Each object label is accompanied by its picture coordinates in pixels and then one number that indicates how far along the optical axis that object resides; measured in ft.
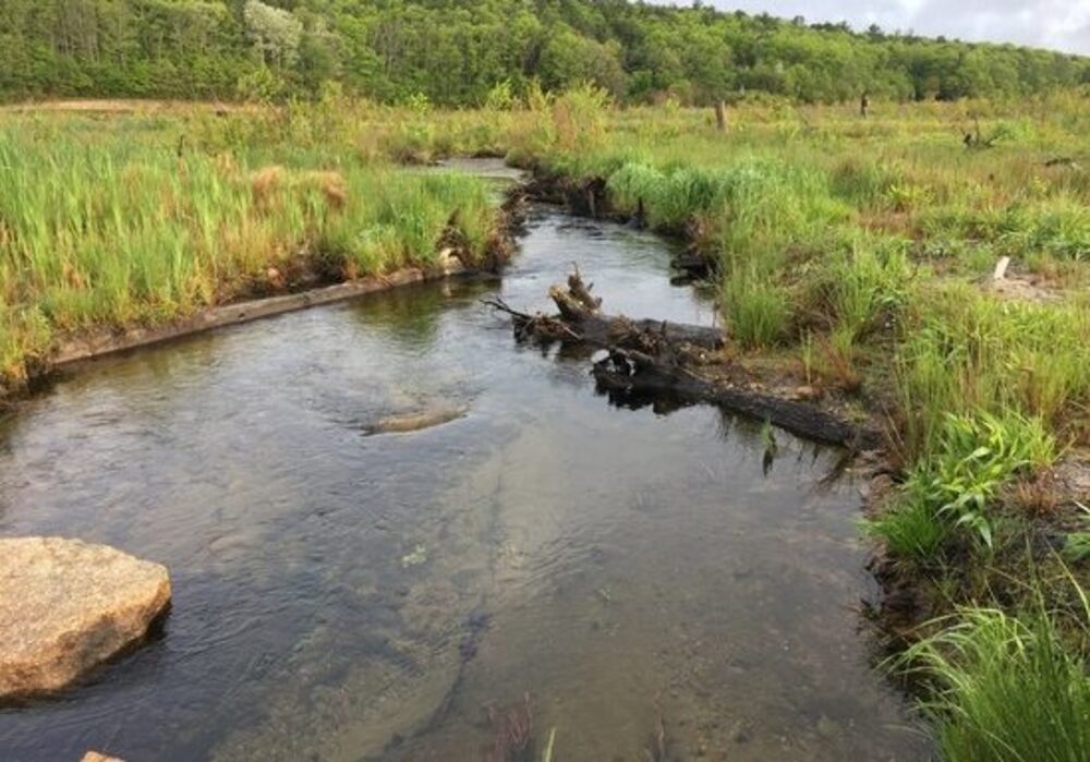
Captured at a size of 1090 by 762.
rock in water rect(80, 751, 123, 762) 10.09
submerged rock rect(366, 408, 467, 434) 22.35
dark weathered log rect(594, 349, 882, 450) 20.94
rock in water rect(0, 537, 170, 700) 12.75
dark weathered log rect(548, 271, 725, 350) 25.99
